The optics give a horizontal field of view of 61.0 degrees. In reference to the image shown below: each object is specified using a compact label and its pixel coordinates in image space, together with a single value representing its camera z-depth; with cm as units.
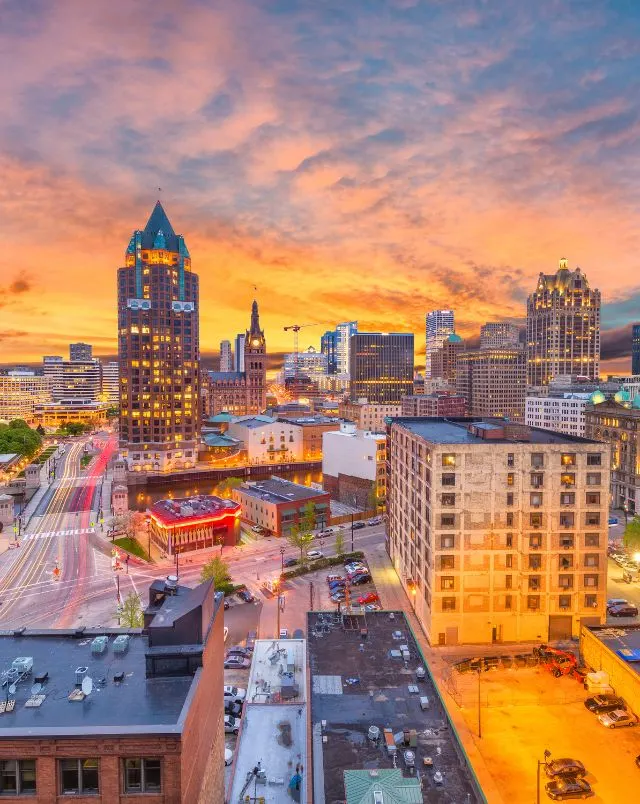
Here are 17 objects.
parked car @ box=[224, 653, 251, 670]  5338
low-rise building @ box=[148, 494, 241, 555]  8725
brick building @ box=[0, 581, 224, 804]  2038
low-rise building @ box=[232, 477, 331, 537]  9644
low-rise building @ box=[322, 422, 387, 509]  11281
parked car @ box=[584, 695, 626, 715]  4600
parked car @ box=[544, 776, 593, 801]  3656
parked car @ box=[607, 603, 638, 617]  6412
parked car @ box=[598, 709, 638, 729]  4422
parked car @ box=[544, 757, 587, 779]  3759
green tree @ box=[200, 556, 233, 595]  6906
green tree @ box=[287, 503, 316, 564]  8100
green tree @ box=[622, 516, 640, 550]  7831
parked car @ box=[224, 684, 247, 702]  4662
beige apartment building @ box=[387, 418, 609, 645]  5694
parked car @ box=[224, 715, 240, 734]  4328
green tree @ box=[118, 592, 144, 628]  5488
